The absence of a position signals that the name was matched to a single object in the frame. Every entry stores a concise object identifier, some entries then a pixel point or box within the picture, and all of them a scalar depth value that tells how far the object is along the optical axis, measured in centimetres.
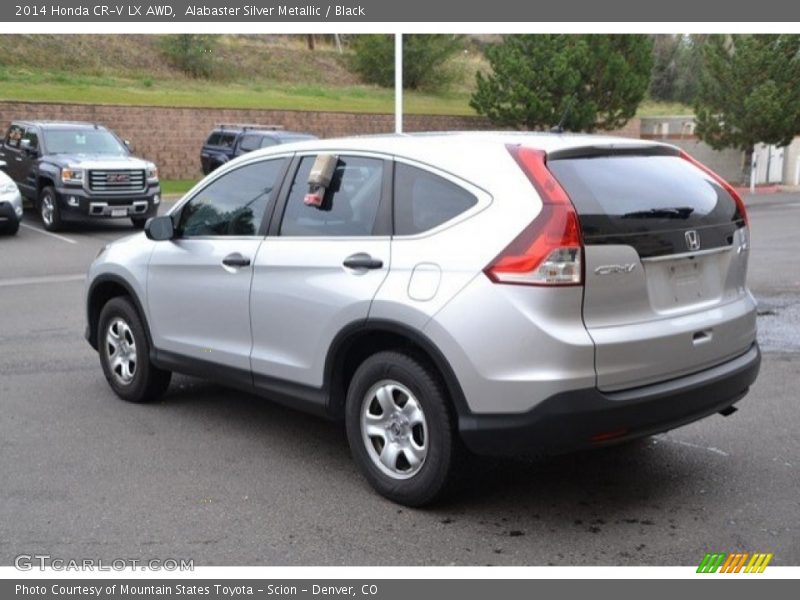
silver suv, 411
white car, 1631
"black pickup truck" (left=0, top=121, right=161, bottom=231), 1717
